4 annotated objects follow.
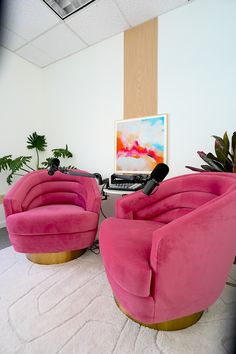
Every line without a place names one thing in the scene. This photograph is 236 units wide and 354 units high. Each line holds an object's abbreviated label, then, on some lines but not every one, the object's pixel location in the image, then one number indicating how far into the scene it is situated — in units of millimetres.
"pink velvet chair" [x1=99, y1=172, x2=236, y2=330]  760
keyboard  1802
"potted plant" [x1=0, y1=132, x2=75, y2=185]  2455
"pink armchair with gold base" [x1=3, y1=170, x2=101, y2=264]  1451
